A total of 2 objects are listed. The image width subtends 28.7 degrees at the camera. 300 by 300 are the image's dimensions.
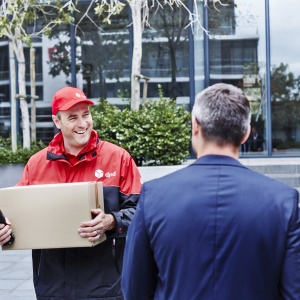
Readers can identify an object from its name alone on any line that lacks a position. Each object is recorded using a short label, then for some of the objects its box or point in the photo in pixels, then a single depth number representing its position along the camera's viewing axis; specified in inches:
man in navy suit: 71.4
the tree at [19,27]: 436.8
